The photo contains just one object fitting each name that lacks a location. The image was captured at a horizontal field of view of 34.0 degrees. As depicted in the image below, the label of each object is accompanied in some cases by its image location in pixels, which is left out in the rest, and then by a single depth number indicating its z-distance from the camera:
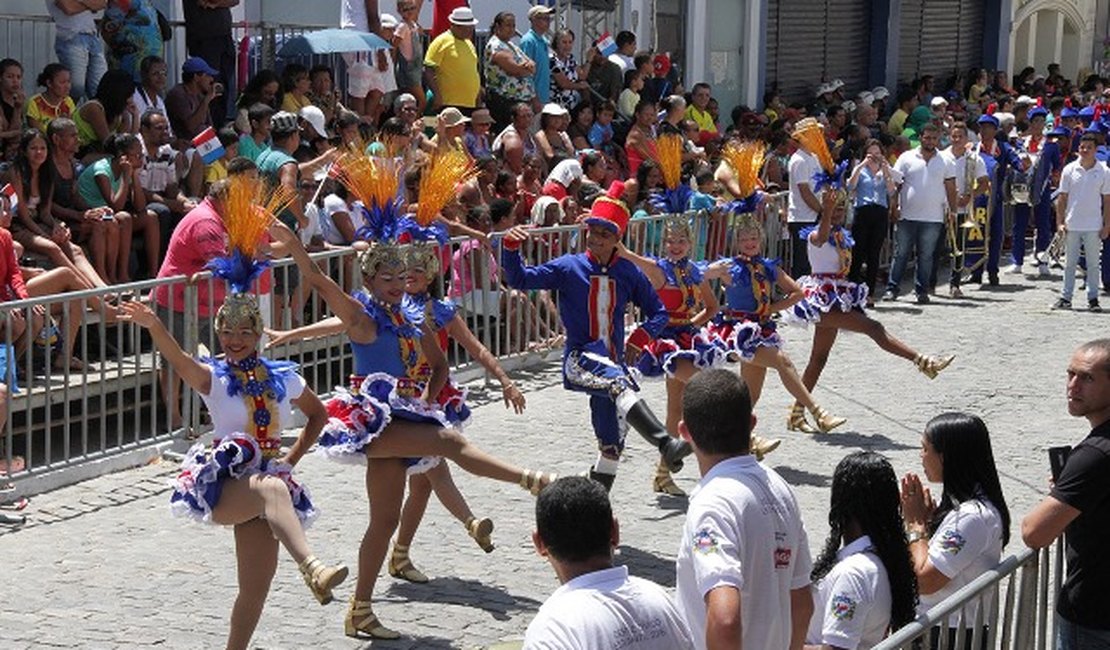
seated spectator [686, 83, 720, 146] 20.67
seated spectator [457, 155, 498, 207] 14.11
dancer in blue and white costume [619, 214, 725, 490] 10.80
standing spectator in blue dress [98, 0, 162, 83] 14.87
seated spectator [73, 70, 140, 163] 13.74
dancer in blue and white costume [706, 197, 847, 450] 11.41
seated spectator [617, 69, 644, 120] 19.67
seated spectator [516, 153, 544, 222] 15.56
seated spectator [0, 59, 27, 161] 13.20
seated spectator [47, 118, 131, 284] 12.60
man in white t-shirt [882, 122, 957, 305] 18.81
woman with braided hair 5.62
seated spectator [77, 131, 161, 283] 12.89
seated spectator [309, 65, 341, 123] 15.81
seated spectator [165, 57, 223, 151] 14.78
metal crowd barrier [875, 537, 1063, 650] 5.24
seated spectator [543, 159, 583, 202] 15.75
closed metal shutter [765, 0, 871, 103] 27.08
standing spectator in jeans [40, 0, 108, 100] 14.34
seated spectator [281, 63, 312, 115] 15.52
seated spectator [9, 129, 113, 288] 11.82
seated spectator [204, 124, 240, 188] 13.92
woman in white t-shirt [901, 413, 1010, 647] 5.93
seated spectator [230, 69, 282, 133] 15.23
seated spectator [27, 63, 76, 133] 13.53
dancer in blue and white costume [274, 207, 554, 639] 8.24
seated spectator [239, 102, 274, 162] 14.14
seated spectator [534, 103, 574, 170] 17.02
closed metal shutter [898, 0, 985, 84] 31.45
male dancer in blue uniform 9.87
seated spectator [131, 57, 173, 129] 14.40
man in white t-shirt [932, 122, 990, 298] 19.64
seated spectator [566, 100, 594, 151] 18.38
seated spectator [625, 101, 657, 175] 17.39
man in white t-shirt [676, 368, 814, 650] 5.14
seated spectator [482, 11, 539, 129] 17.91
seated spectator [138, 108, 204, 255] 13.42
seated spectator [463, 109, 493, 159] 16.20
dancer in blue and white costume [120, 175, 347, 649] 7.41
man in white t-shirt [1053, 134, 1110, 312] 18.73
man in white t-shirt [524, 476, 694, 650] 4.50
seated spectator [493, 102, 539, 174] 16.20
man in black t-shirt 5.79
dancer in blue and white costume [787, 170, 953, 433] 12.76
